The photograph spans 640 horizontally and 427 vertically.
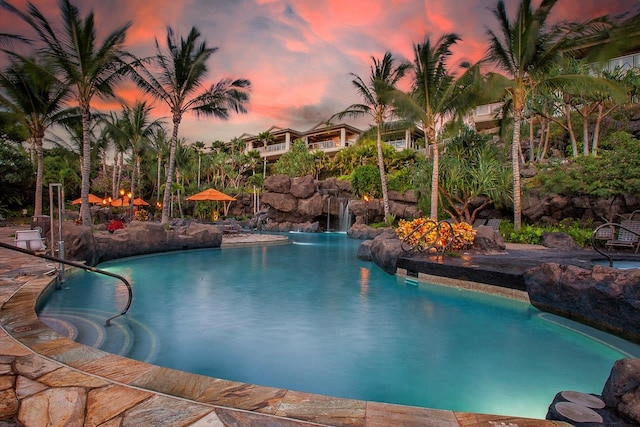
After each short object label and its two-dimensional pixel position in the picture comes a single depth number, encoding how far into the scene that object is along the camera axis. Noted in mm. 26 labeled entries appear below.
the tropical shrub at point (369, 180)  25016
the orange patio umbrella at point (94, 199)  23631
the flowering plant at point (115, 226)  13273
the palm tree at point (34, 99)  14834
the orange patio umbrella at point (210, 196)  19828
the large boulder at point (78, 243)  8227
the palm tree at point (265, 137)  45497
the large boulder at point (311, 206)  27531
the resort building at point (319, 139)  39062
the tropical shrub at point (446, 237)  9562
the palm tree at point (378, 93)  18984
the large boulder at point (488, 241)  9961
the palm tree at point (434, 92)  14453
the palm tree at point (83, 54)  11478
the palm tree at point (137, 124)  25094
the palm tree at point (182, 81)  15109
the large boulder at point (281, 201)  27784
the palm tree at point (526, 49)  11844
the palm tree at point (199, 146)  43072
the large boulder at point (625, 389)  2023
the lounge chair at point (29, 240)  6449
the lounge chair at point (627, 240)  9641
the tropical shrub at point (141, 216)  24533
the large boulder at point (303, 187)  27719
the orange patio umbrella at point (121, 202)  25211
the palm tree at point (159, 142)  28750
